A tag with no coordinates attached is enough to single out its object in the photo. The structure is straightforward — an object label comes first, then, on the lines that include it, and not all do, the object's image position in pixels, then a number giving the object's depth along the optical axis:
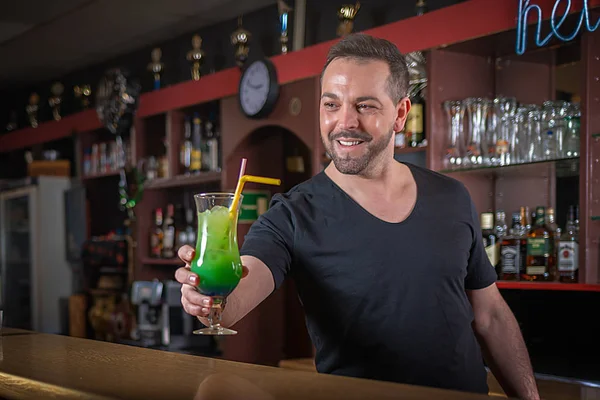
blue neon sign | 2.80
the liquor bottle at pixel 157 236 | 5.64
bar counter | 1.13
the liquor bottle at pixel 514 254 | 3.20
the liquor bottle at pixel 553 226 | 3.11
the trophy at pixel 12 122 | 8.35
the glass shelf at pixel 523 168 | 3.03
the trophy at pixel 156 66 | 5.88
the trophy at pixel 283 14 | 4.57
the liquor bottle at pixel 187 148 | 5.28
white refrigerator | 6.83
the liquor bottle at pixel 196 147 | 5.17
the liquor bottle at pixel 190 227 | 5.32
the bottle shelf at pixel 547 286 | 2.85
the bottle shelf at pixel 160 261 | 5.34
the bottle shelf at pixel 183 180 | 4.91
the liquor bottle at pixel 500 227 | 3.35
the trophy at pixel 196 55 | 5.36
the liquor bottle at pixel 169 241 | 5.49
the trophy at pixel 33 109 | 7.61
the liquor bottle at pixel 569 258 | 2.95
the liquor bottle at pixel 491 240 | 3.29
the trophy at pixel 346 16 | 4.08
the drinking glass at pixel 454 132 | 3.38
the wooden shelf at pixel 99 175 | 6.21
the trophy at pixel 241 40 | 4.75
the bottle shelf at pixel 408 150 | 3.50
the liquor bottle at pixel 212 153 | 5.08
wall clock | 4.27
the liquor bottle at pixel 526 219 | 3.21
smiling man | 1.77
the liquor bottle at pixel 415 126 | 3.61
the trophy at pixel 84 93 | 6.95
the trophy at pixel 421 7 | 3.70
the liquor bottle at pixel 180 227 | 5.39
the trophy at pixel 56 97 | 7.37
